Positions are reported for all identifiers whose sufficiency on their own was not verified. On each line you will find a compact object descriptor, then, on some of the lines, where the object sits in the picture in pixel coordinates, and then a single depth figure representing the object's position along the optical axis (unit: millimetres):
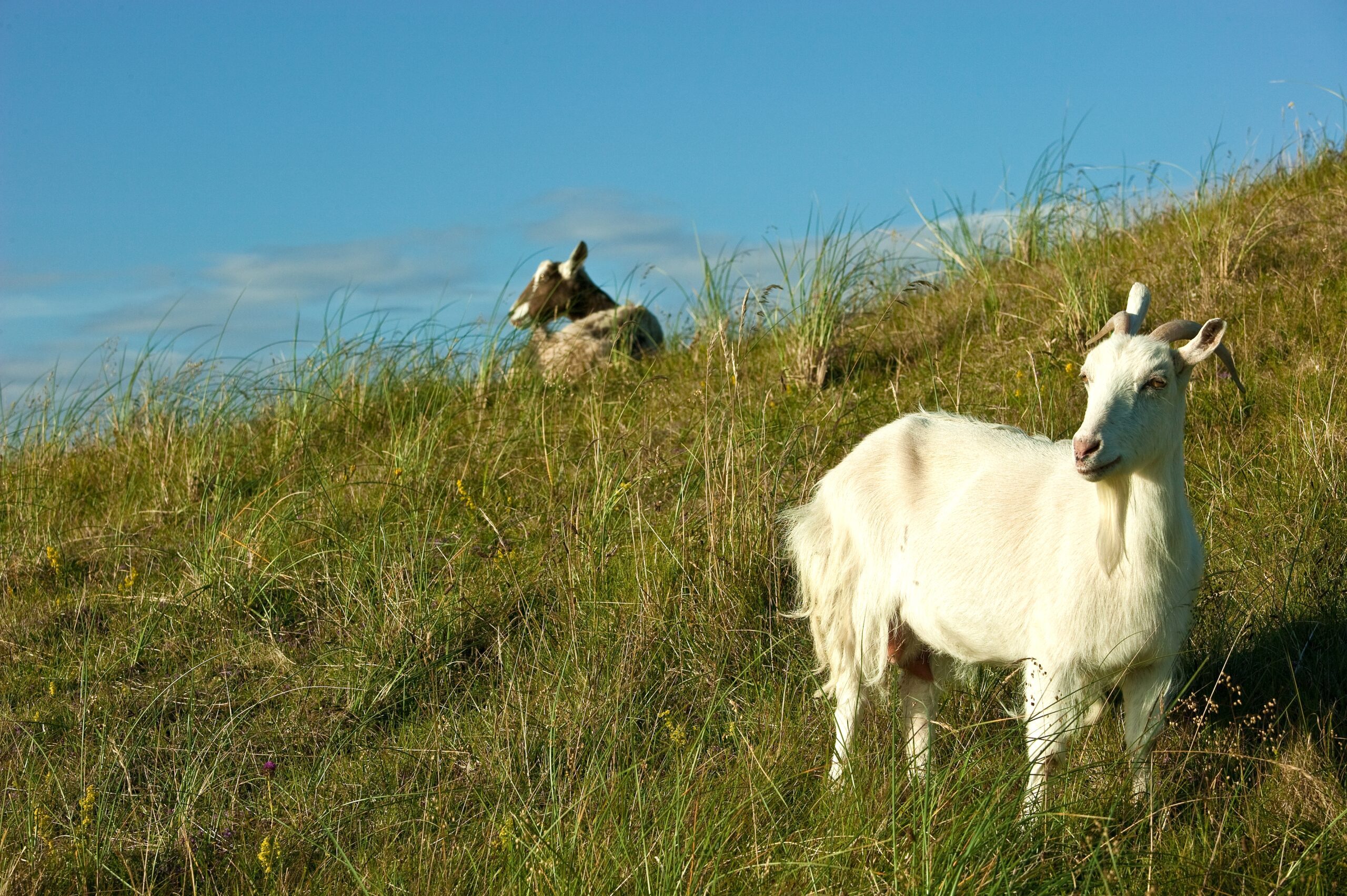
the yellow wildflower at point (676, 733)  3811
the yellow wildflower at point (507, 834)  3199
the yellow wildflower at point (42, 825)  3795
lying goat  9148
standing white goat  3459
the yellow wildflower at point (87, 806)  3812
